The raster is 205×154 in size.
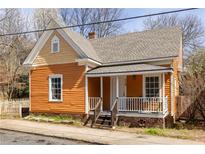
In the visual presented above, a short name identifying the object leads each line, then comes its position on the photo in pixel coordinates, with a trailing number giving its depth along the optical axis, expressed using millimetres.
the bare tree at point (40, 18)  38134
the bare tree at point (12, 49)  26203
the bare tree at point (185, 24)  38656
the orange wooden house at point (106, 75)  14961
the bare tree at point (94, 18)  39938
